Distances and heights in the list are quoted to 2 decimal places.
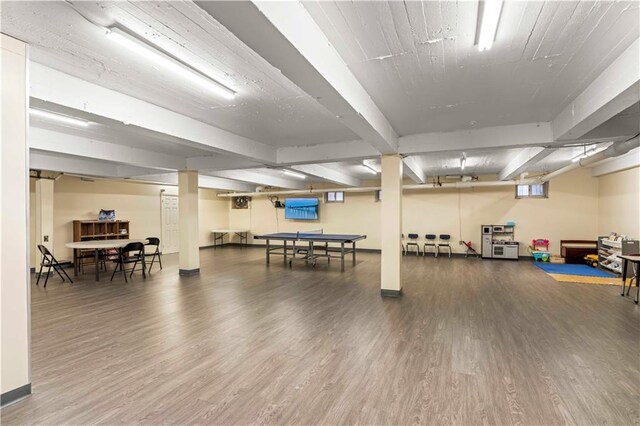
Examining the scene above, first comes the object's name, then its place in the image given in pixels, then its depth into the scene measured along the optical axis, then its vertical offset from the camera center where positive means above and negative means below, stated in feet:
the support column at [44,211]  25.23 +0.23
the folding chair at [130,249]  23.15 -2.89
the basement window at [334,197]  40.65 +2.03
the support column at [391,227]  18.16 -0.91
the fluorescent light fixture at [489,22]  6.56 +4.39
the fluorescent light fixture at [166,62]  7.75 +4.43
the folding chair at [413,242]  36.83 -3.68
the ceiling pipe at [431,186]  31.27 +2.81
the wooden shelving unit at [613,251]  22.40 -3.15
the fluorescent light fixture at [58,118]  13.68 +4.52
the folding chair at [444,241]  35.32 -3.48
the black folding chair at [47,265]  21.20 -3.48
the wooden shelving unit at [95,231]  28.75 -1.78
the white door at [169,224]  37.78 -1.36
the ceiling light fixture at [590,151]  18.52 +3.82
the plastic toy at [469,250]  34.15 -4.41
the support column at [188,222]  24.35 -0.72
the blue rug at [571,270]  23.85 -4.99
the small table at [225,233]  44.36 -3.26
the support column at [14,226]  7.64 -0.30
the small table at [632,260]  16.55 -3.09
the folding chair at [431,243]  35.91 -3.72
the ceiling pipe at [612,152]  14.87 +3.19
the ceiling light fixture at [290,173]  29.26 +3.91
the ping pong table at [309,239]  27.66 -2.52
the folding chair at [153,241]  26.99 -2.47
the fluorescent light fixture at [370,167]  26.14 +4.19
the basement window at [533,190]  32.12 +2.17
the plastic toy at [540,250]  30.58 -4.03
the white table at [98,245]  21.86 -2.29
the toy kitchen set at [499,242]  31.86 -3.30
